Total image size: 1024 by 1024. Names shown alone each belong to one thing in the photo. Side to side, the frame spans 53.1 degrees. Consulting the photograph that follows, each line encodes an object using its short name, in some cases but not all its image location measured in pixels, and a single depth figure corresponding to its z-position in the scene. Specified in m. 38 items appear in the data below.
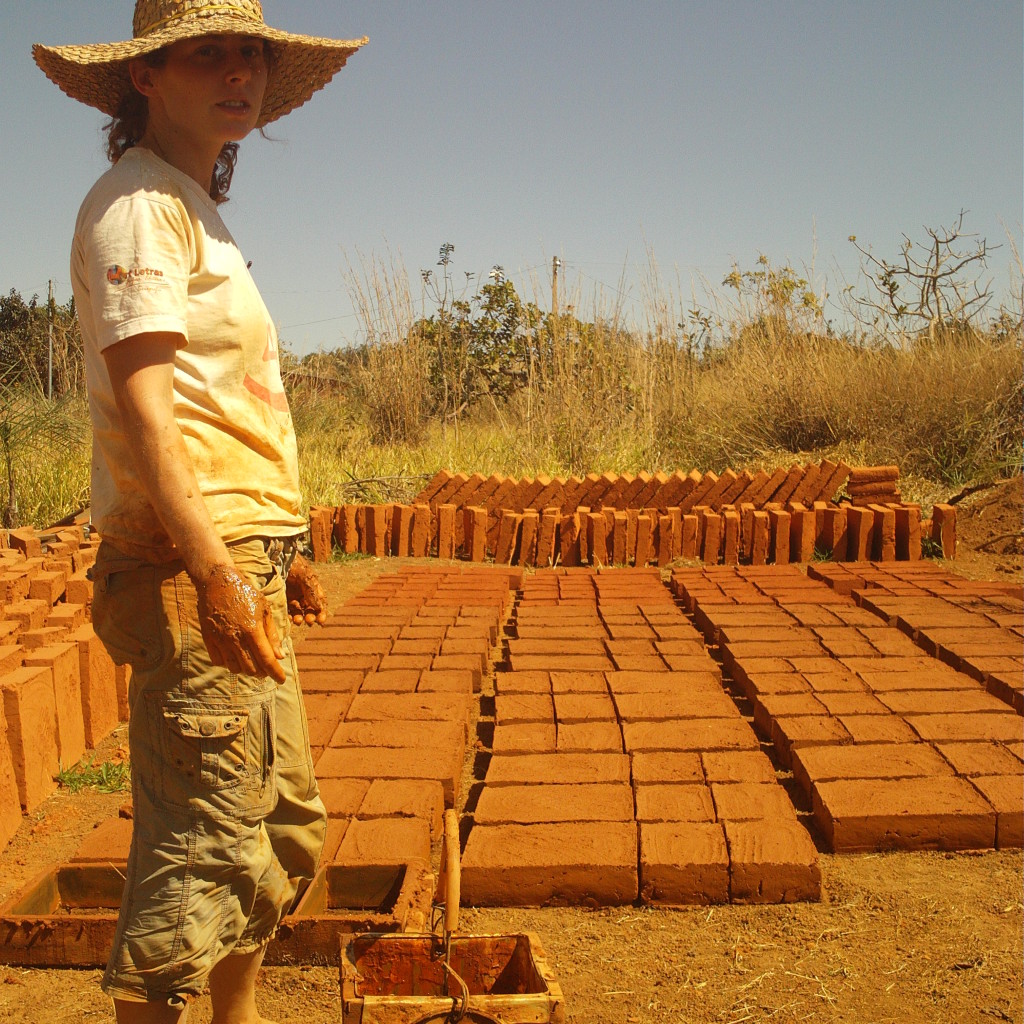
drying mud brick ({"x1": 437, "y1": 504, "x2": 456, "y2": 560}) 7.46
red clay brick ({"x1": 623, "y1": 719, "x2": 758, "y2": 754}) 3.53
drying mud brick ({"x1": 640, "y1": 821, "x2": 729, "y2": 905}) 2.74
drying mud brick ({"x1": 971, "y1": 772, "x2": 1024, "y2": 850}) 2.96
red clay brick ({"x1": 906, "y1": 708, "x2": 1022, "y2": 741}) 3.53
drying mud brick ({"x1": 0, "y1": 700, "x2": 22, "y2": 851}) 3.10
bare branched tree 11.62
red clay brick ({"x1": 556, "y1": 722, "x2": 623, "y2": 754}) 3.57
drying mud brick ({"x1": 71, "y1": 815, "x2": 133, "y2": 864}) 2.76
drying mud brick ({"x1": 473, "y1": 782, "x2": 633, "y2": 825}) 3.02
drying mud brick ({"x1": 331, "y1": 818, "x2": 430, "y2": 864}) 2.75
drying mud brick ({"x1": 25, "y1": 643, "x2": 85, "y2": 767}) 3.57
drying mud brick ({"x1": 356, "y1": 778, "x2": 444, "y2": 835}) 3.01
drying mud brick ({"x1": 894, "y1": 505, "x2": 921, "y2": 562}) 6.92
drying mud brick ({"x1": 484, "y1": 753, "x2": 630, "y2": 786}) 3.29
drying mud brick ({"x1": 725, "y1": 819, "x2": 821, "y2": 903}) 2.72
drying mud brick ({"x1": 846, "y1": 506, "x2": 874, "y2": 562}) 6.95
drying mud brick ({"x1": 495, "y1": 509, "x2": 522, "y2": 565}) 7.42
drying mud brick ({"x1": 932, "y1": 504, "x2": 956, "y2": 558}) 7.05
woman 1.66
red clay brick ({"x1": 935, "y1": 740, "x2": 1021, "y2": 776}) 3.24
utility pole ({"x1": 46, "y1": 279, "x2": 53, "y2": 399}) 10.81
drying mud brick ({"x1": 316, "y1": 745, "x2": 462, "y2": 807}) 3.27
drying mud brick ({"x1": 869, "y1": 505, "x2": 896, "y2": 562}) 6.96
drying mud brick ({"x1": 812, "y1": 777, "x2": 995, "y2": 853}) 2.96
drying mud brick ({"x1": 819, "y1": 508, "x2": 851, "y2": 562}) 7.02
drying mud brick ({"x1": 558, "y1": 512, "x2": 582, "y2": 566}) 7.39
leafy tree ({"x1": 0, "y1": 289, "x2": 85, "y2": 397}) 12.49
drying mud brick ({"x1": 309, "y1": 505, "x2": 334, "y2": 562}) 7.35
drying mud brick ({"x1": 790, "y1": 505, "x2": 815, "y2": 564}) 7.10
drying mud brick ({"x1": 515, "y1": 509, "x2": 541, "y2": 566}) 7.43
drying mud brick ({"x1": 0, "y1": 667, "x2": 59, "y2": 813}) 3.22
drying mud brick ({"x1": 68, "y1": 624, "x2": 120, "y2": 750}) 3.87
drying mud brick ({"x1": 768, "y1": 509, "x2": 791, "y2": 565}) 7.09
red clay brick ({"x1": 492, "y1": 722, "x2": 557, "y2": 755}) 3.56
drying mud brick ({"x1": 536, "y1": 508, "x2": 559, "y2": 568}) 7.38
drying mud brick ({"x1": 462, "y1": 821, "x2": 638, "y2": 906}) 2.76
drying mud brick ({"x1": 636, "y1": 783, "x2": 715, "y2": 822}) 3.01
